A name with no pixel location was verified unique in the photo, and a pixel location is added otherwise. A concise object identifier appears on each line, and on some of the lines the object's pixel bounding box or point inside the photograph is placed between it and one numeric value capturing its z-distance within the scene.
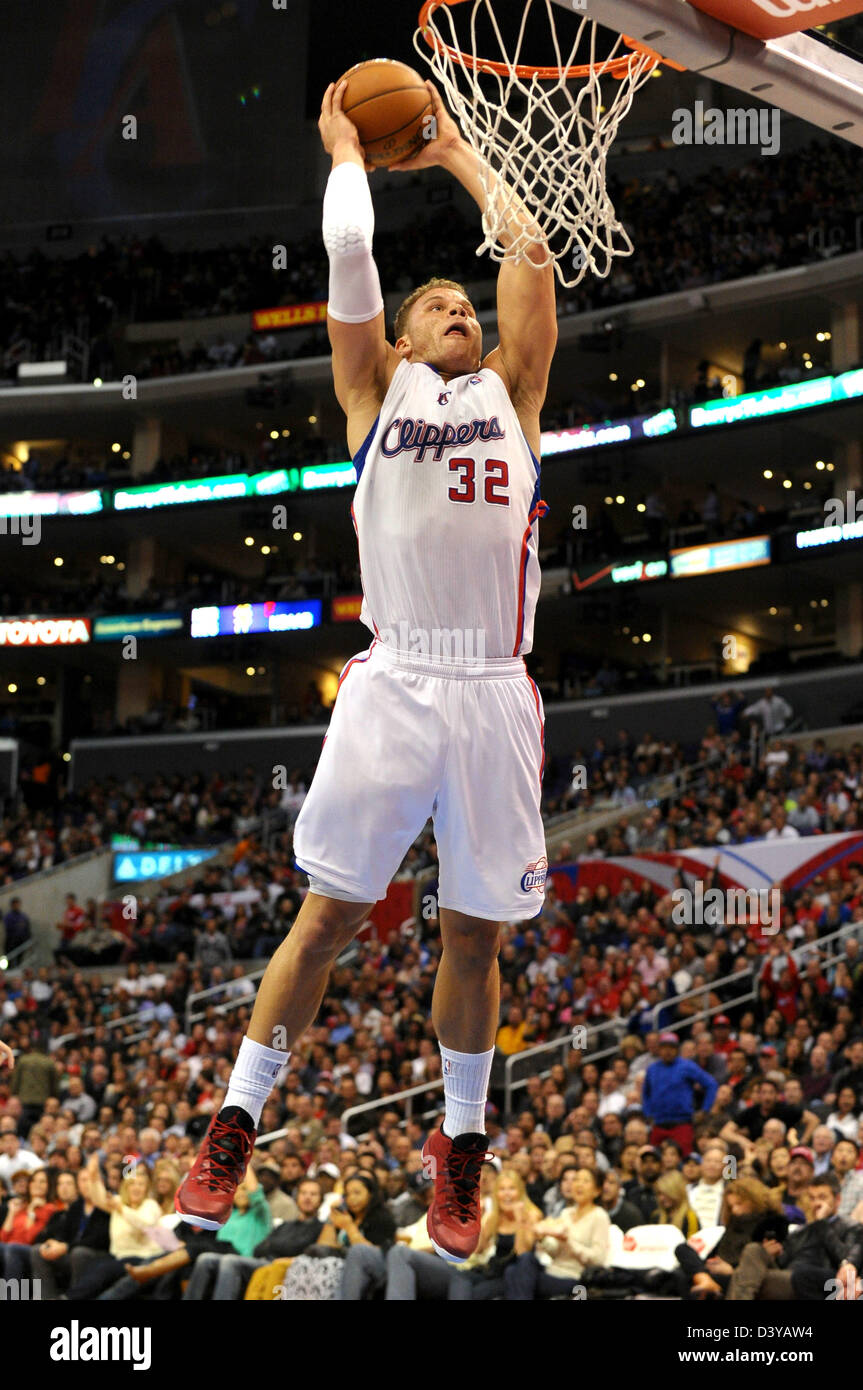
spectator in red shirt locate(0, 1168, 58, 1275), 11.13
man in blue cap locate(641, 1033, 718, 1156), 11.50
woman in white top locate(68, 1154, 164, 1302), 10.38
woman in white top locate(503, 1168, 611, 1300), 9.50
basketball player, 4.13
